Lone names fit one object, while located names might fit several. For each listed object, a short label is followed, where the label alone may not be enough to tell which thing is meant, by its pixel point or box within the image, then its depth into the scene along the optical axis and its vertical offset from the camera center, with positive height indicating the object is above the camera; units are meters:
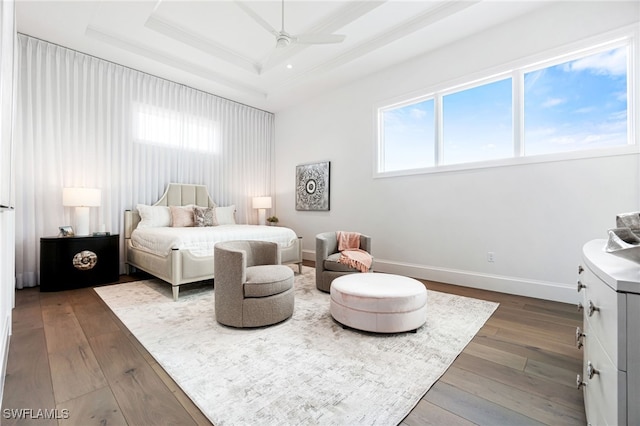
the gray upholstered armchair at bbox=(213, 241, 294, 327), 2.29 -0.67
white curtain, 3.57 +1.17
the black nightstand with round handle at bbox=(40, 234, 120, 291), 3.34 -0.61
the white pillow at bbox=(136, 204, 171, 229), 4.20 -0.04
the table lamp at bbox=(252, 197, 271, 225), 5.77 +0.22
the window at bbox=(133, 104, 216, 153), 4.54 +1.51
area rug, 1.40 -0.98
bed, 3.15 -0.34
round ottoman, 2.18 -0.76
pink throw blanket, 3.28 -0.49
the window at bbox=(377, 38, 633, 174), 2.81 +1.21
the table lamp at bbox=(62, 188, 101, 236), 3.52 +0.16
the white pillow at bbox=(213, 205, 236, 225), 4.98 -0.03
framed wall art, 5.30 +0.55
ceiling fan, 2.77 +1.85
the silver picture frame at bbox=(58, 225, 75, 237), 3.56 -0.23
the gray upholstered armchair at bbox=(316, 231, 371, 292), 3.29 -0.64
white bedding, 3.23 -0.31
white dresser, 0.75 -0.39
